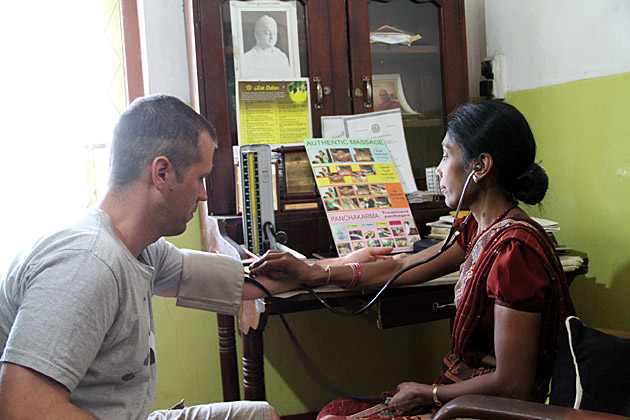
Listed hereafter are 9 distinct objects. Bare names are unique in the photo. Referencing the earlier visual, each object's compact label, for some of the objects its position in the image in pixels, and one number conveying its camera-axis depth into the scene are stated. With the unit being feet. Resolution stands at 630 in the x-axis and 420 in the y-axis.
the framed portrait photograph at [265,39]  6.50
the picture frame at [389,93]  7.08
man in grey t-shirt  2.61
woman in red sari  3.73
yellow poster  6.55
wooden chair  3.00
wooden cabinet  6.44
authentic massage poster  6.11
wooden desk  4.99
